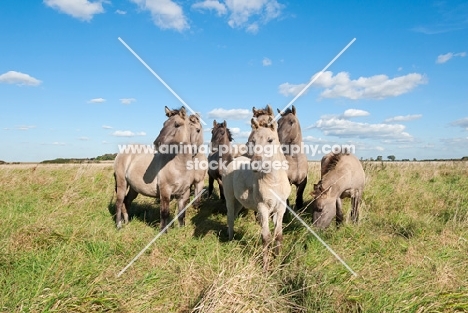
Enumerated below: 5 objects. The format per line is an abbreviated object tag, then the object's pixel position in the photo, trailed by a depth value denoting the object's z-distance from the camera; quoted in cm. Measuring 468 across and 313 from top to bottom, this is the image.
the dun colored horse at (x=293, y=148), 796
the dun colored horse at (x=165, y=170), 691
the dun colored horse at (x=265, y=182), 478
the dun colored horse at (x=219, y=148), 947
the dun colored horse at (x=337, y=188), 641
